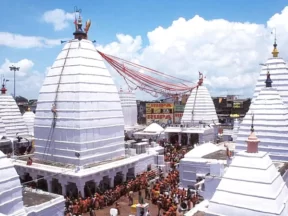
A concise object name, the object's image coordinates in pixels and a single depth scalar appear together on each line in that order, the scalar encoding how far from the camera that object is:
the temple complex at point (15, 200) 13.53
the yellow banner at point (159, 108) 55.22
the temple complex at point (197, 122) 37.16
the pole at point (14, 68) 54.06
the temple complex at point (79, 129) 21.81
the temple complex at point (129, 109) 46.62
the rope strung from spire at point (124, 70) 27.81
